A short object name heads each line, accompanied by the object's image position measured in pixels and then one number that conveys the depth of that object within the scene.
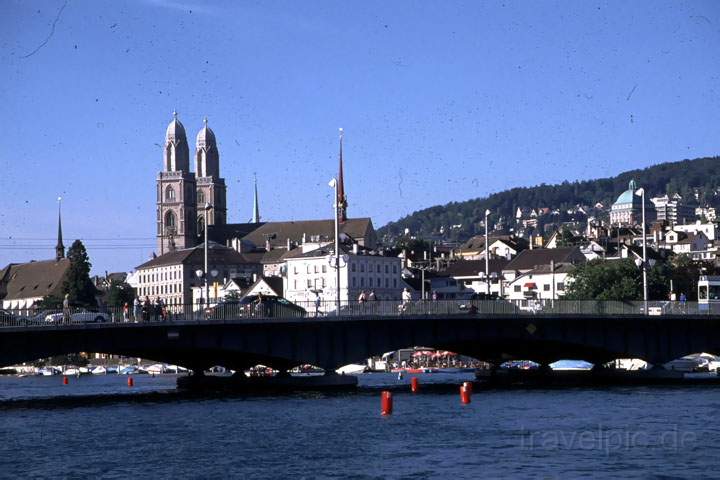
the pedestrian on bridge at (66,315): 85.62
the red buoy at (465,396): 84.12
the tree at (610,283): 179.14
